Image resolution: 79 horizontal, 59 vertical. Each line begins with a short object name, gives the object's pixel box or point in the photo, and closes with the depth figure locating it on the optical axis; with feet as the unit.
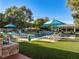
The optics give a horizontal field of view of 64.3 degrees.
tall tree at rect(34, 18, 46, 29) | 53.66
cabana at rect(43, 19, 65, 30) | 24.42
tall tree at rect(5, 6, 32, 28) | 41.65
